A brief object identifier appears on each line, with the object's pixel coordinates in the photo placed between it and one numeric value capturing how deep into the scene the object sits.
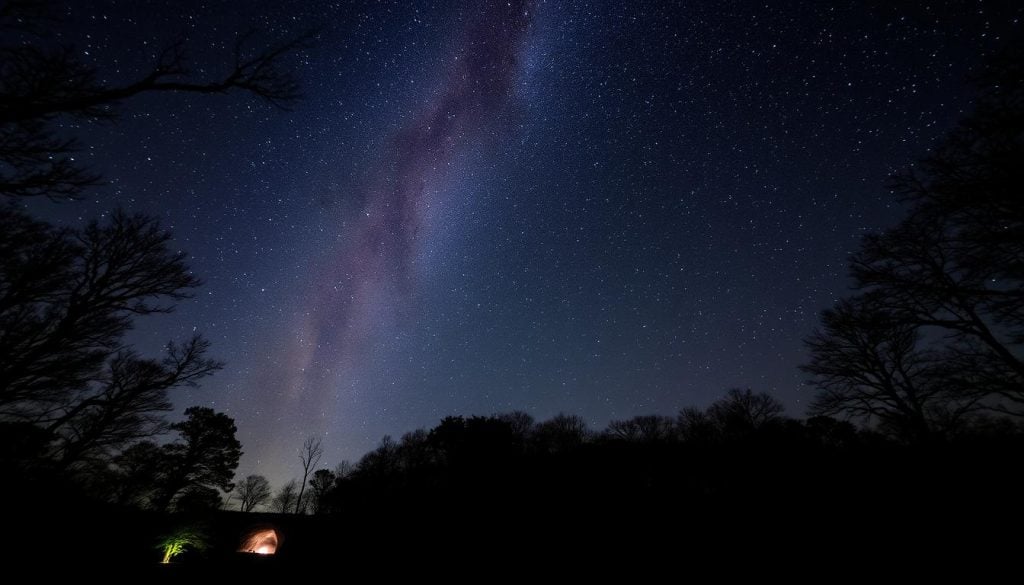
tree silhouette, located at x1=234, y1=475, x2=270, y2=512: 49.47
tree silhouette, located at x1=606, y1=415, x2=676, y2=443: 44.41
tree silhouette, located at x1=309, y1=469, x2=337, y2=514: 46.87
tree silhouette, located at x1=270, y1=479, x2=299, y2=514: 53.78
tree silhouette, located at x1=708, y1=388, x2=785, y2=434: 34.31
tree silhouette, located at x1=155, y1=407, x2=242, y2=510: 26.27
